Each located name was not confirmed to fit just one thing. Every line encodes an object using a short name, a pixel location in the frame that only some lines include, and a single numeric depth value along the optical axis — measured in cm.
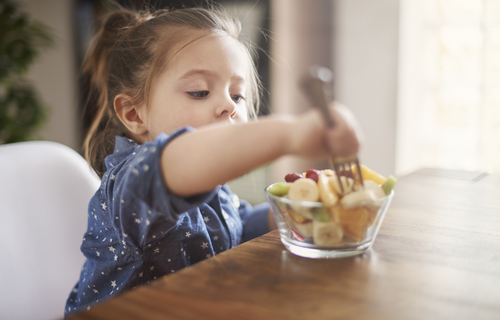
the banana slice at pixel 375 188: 50
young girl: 47
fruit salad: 47
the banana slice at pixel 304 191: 48
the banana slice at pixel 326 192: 47
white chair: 81
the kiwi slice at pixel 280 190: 53
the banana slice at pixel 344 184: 49
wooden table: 37
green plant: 248
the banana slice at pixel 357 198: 46
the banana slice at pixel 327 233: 48
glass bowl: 47
